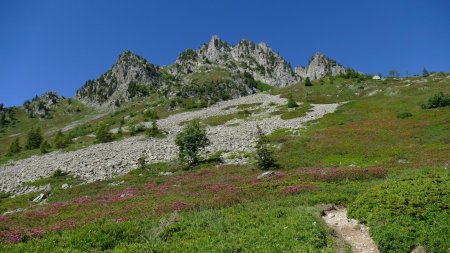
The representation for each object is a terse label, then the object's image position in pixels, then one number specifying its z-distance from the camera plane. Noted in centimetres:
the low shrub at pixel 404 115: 5706
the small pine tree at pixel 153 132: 6825
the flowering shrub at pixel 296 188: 2423
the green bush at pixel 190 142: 4328
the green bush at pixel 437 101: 6106
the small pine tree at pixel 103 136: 6888
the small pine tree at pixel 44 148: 6683
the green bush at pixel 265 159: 3569
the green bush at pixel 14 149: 7338
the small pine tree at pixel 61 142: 7031
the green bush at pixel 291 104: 8756
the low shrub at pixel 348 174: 2731
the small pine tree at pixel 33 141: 7747
